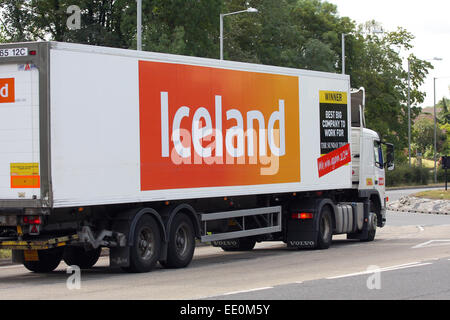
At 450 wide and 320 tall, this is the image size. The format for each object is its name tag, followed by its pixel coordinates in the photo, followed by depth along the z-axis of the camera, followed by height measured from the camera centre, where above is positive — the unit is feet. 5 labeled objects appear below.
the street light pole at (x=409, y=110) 245.65 +13.33
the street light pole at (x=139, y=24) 95.24 +14.08
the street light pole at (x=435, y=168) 255.91 -1.35
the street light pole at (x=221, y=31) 131.63 +18.91
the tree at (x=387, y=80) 248.32 +21.82
